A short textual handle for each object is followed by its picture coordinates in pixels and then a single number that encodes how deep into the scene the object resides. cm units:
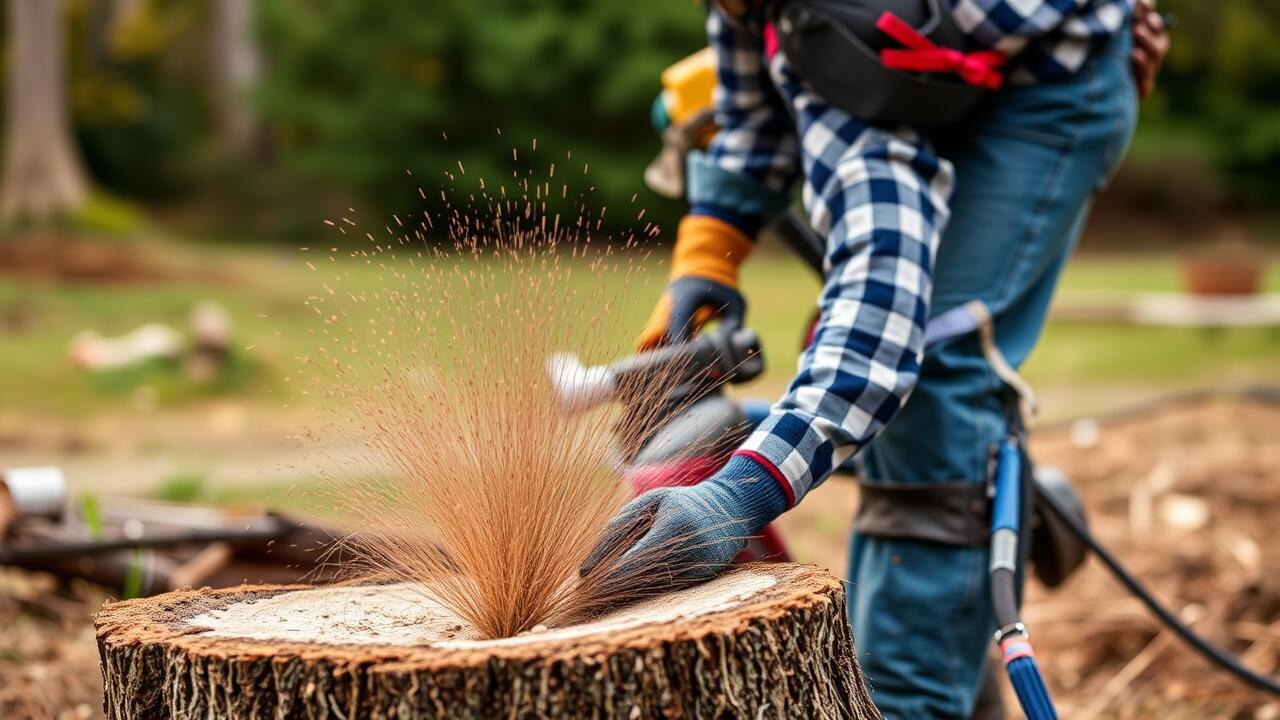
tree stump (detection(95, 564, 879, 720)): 144
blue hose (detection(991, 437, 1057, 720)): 189
